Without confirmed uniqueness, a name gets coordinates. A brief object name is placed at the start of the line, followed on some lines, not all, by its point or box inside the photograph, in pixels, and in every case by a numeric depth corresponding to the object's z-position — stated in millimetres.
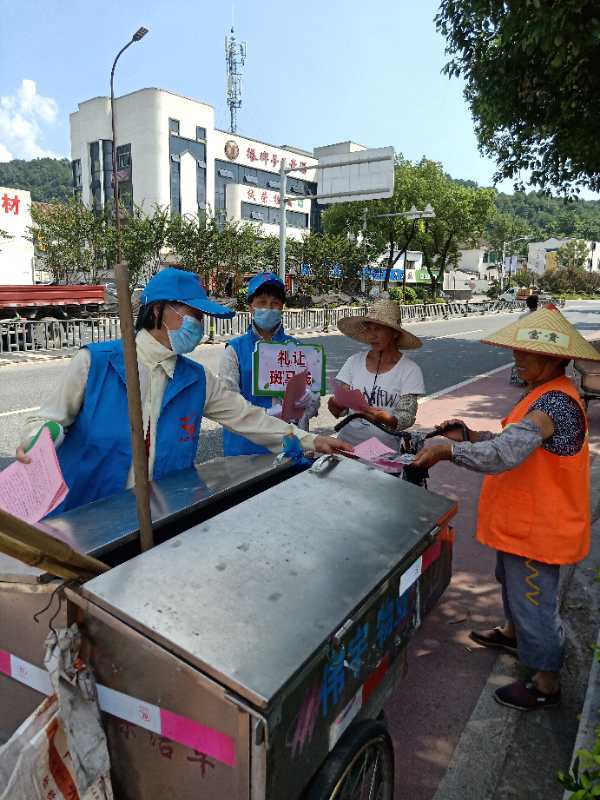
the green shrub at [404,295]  37662
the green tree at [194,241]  22562
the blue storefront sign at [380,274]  35906
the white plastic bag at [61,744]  1277
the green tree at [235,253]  23609
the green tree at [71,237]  21016
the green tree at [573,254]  79875
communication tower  64062
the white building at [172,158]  41812
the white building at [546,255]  80250
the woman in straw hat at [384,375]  3221
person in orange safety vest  2328
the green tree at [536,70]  5473
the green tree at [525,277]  69125
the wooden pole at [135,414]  1413
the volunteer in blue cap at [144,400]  2148
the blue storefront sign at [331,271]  32594
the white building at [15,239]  20125
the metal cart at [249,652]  1216
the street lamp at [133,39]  17969
